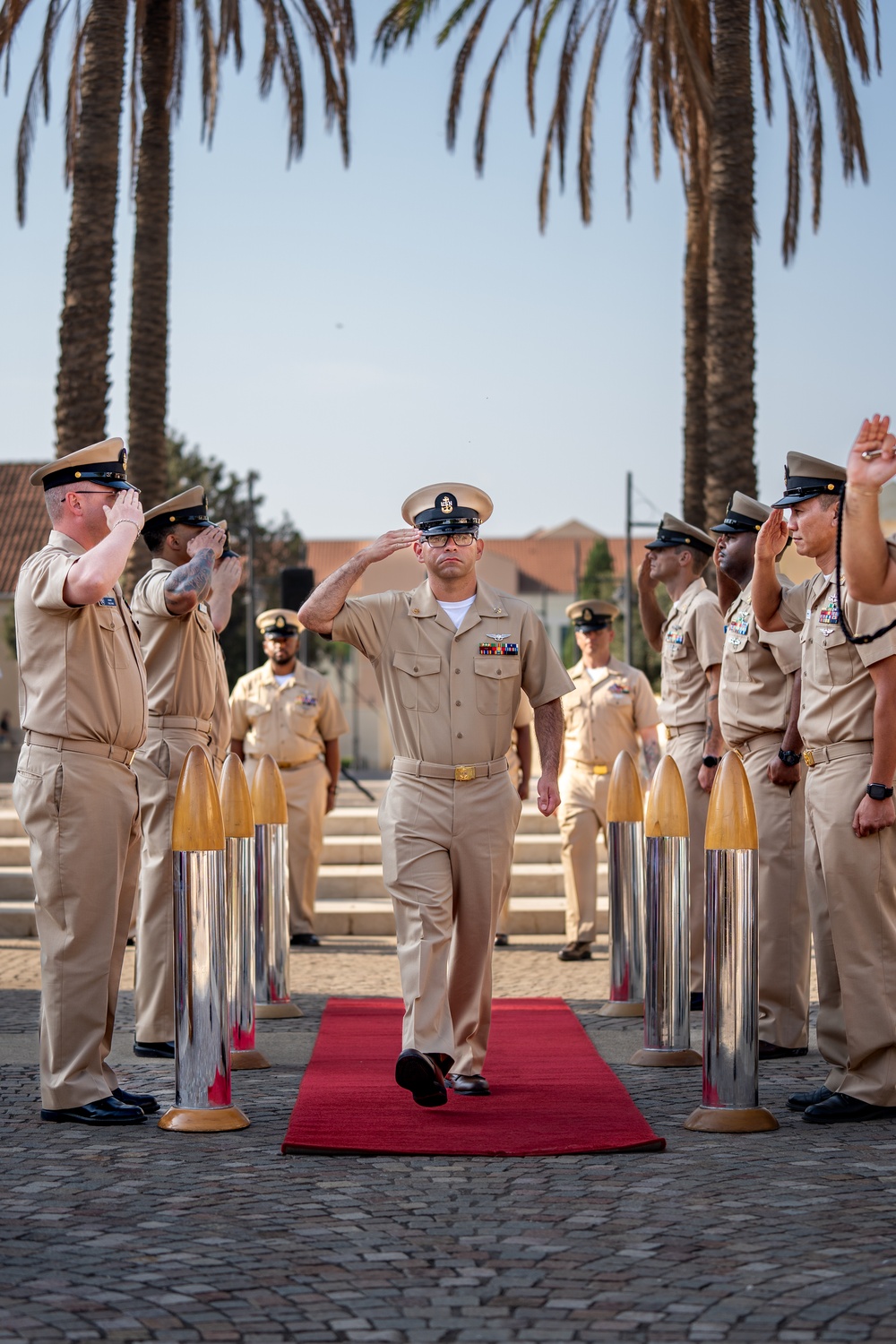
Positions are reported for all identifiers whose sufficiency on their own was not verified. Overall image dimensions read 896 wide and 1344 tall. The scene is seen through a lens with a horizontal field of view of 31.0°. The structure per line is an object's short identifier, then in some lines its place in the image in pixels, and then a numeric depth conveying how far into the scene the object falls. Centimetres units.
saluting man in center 649
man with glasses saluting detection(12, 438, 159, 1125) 613
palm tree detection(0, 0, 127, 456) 1586
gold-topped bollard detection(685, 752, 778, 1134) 585
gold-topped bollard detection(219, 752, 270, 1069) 749
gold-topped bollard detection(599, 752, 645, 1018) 873
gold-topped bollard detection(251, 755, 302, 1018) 877
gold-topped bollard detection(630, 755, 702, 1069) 743
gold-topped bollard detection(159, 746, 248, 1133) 589
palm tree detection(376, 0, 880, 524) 1569
